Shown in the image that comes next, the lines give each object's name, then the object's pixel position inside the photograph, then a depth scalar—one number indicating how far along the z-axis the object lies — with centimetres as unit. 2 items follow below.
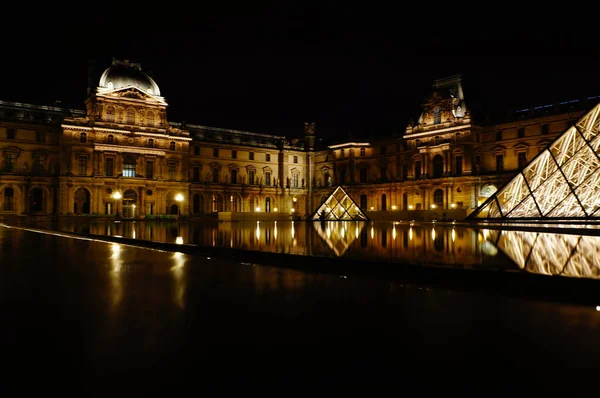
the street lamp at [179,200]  4779
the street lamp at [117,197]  4647
